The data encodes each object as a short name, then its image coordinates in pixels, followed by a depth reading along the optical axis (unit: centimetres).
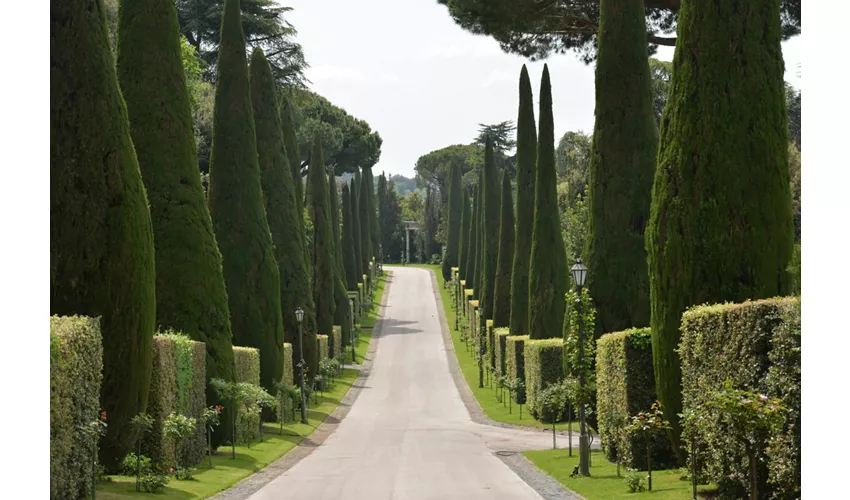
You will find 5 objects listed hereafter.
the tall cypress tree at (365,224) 10250
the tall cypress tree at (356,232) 9271
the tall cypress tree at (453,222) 11008
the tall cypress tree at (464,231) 9625
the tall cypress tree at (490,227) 6269
